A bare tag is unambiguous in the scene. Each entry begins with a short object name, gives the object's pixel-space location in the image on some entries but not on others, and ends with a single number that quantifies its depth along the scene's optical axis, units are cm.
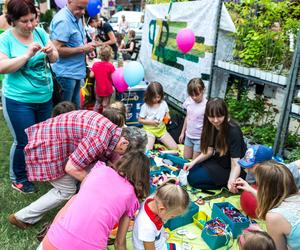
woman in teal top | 240
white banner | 472
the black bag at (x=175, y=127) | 458
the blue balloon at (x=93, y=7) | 511
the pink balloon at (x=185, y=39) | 450
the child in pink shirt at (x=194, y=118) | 376
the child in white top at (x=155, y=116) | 403
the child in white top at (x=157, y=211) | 185
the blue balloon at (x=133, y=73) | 434
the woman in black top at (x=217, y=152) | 301
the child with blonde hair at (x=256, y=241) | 149
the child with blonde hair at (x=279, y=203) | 178
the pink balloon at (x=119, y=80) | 474
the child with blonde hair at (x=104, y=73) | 507
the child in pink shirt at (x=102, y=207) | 171
